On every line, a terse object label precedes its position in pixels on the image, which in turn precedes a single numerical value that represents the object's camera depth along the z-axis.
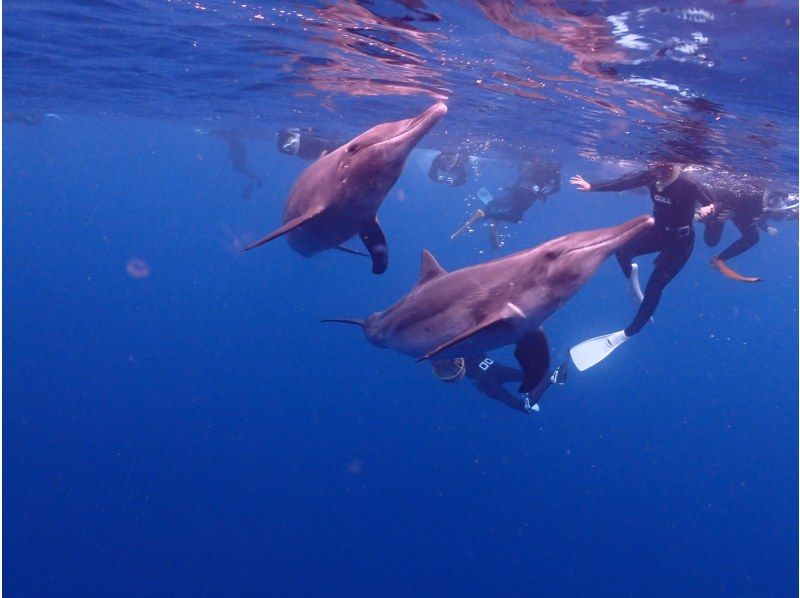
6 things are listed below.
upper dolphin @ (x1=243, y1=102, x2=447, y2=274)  5.78
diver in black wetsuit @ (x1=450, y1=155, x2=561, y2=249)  20.28
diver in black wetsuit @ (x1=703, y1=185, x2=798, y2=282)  13.88
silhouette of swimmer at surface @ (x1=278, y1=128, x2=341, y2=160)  17.34
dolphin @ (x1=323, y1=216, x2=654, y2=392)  5.34
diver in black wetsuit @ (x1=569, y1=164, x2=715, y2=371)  11.59
